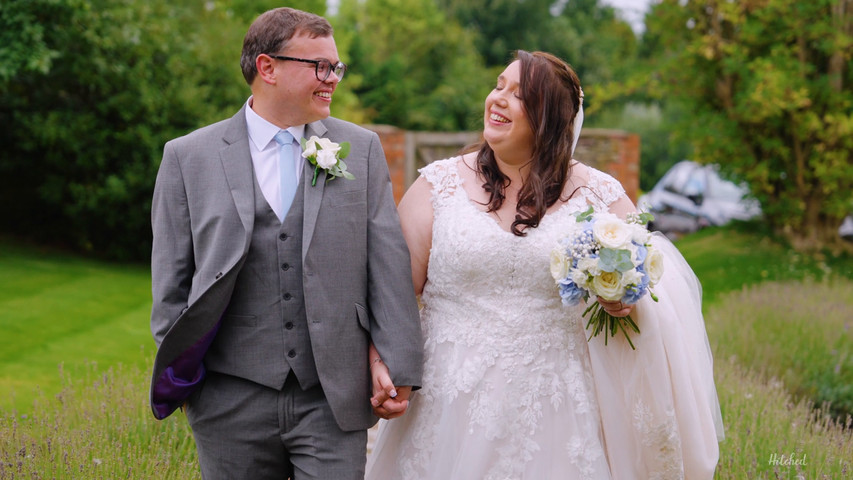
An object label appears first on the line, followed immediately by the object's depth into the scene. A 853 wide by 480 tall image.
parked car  15.64
